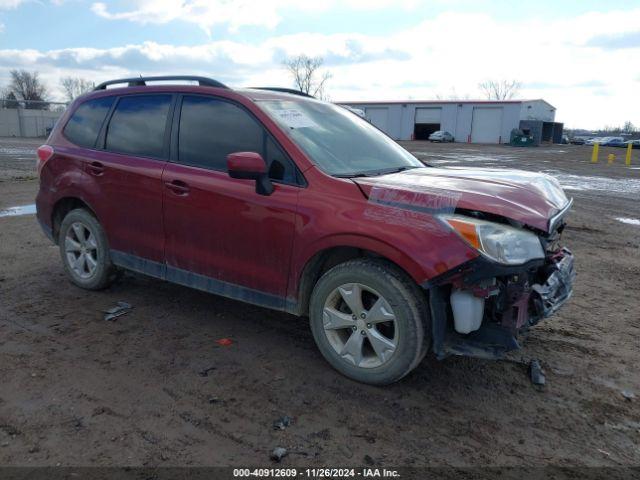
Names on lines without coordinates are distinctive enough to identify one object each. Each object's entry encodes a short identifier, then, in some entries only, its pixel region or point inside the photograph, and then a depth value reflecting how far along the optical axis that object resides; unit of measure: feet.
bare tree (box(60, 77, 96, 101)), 300.61
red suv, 10.44
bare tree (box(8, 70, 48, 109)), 276.47
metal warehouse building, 187.11
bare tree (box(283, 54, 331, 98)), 288.39
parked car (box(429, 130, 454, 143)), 179.63
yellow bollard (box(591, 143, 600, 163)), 98.96
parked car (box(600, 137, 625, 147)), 186.39
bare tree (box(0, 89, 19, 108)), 167.32
